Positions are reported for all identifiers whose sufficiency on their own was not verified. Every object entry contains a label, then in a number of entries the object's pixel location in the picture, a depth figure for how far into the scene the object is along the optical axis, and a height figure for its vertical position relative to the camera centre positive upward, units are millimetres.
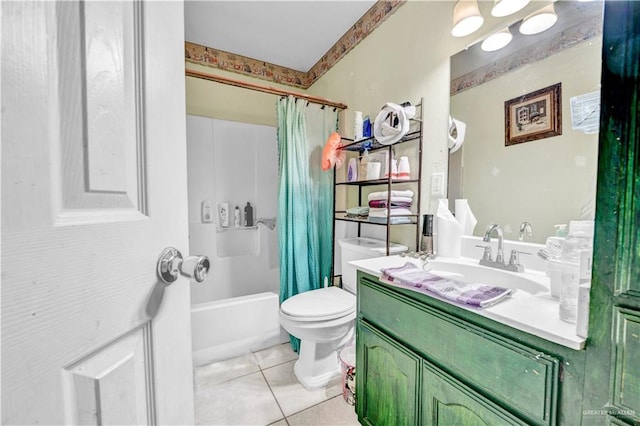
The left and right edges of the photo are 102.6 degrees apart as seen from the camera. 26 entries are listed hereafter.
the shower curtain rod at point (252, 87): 1677 +814
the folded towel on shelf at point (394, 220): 1419 -95
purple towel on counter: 705 -258
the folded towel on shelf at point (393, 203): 1450 +1
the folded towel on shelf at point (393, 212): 1437 -50
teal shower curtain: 1892 +65
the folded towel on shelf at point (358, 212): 1666 -59
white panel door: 262 -10
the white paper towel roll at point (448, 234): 1214 -151
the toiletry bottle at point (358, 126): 1771 +537
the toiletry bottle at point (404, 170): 1470 +191
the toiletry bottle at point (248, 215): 2518 -116
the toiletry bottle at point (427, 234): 1283 -157
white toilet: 1384 -644
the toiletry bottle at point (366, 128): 1697 +504
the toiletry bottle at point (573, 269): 563 -154
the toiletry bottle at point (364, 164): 1722 +264
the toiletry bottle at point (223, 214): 2414 -103
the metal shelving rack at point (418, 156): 1429 +246
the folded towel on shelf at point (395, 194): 1457 +52
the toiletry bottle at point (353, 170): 1799 +233
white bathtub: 1675 -863
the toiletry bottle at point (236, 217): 2477 -134
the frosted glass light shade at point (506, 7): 1029 +808
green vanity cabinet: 565 -460
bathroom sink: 870 -277
